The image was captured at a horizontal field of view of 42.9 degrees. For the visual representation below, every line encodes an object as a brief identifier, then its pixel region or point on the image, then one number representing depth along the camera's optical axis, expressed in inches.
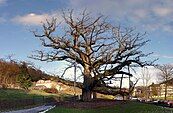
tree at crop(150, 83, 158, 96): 3337.1
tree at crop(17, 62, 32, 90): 1548.7
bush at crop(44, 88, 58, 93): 2253.6
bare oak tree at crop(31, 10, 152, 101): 1012.6
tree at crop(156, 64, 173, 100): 2669.7
